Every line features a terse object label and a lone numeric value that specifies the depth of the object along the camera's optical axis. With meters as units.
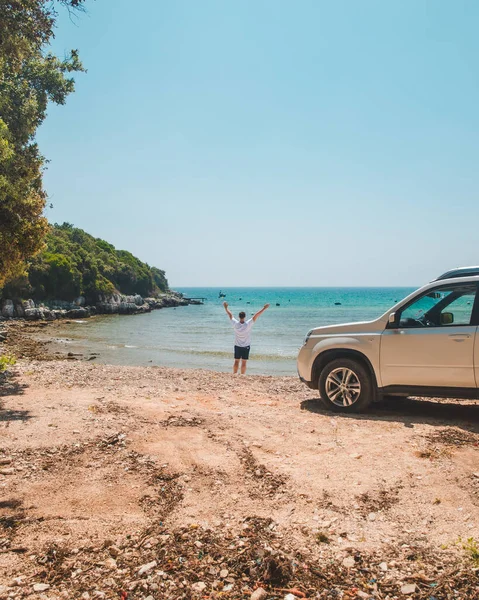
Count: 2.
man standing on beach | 13.01
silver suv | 6.85
